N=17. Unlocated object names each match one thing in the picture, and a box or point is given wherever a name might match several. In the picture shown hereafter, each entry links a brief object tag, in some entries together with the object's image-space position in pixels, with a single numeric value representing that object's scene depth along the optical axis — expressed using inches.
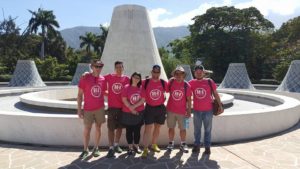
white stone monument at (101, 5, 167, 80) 330.7
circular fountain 169.4
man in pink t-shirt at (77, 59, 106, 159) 148.2
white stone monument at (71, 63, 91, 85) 615.3
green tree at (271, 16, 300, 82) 744.7
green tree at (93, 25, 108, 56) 1310.4
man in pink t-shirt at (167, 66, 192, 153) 153.0
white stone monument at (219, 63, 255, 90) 570.7
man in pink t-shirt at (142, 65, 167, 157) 150.6
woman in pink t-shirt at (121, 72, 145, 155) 146.0
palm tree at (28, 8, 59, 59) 1224.1
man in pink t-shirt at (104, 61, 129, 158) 151.5
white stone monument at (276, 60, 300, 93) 466.6
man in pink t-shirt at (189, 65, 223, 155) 156.2
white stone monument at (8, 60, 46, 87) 595.6
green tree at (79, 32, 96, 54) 1335.7
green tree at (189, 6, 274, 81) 913.6
